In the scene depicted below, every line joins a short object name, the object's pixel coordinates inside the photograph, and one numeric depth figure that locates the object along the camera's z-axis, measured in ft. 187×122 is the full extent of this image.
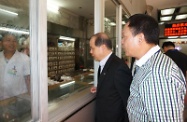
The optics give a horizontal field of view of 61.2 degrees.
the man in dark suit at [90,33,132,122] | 4.61
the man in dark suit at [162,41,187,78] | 10.37
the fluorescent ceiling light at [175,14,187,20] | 22.46
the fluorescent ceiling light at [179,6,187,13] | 19.76
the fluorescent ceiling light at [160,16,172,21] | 23.86
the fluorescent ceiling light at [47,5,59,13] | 12.84
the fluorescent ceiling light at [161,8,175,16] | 20.59
